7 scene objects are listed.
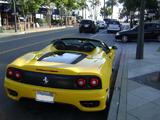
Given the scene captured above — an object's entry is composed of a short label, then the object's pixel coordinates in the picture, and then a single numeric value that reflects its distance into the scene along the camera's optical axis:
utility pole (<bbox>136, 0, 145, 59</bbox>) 6.96
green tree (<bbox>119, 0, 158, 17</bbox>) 19.74
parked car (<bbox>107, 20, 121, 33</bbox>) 19.86
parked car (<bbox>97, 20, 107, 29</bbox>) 27.38
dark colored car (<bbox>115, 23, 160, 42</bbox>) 13.06
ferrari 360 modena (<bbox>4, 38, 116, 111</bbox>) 2.81
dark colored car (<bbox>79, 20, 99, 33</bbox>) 20.05
